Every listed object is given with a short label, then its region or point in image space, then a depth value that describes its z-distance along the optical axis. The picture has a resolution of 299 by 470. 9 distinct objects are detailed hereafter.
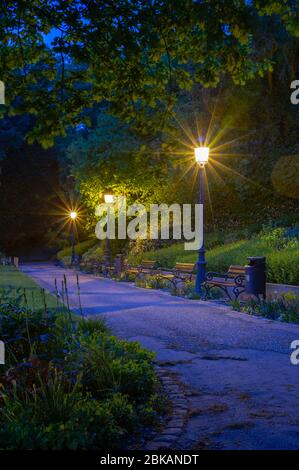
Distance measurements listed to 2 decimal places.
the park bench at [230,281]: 15.98
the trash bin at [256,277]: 14.63
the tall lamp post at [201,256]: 17.59
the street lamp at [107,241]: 29.92
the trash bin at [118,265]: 27.77
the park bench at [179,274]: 20.43
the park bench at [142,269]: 24.28
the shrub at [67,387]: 4.56
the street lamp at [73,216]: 42.51
